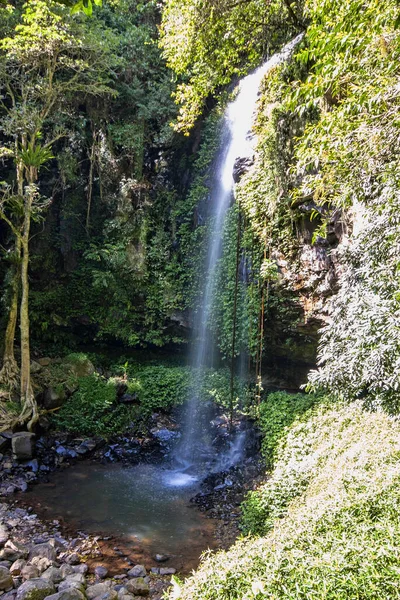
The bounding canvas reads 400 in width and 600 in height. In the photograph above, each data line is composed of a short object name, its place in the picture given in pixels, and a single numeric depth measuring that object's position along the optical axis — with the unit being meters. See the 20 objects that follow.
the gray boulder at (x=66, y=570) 4.17
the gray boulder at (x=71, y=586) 3.83
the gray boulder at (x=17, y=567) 4.14
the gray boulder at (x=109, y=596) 3.75
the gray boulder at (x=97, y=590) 3.85
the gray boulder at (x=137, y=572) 4.35
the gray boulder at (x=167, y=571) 4.40
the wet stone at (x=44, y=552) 4.43
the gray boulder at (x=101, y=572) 4.31
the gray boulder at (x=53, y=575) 4.02
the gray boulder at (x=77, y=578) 4.00
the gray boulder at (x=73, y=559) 4.46
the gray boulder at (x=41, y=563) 4.23
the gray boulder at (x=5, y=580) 3.88
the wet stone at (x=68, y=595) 3.55
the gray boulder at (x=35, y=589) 3.66
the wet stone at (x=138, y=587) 4.04
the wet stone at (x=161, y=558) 4.65
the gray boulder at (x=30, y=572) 4.09
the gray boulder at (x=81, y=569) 4.30
